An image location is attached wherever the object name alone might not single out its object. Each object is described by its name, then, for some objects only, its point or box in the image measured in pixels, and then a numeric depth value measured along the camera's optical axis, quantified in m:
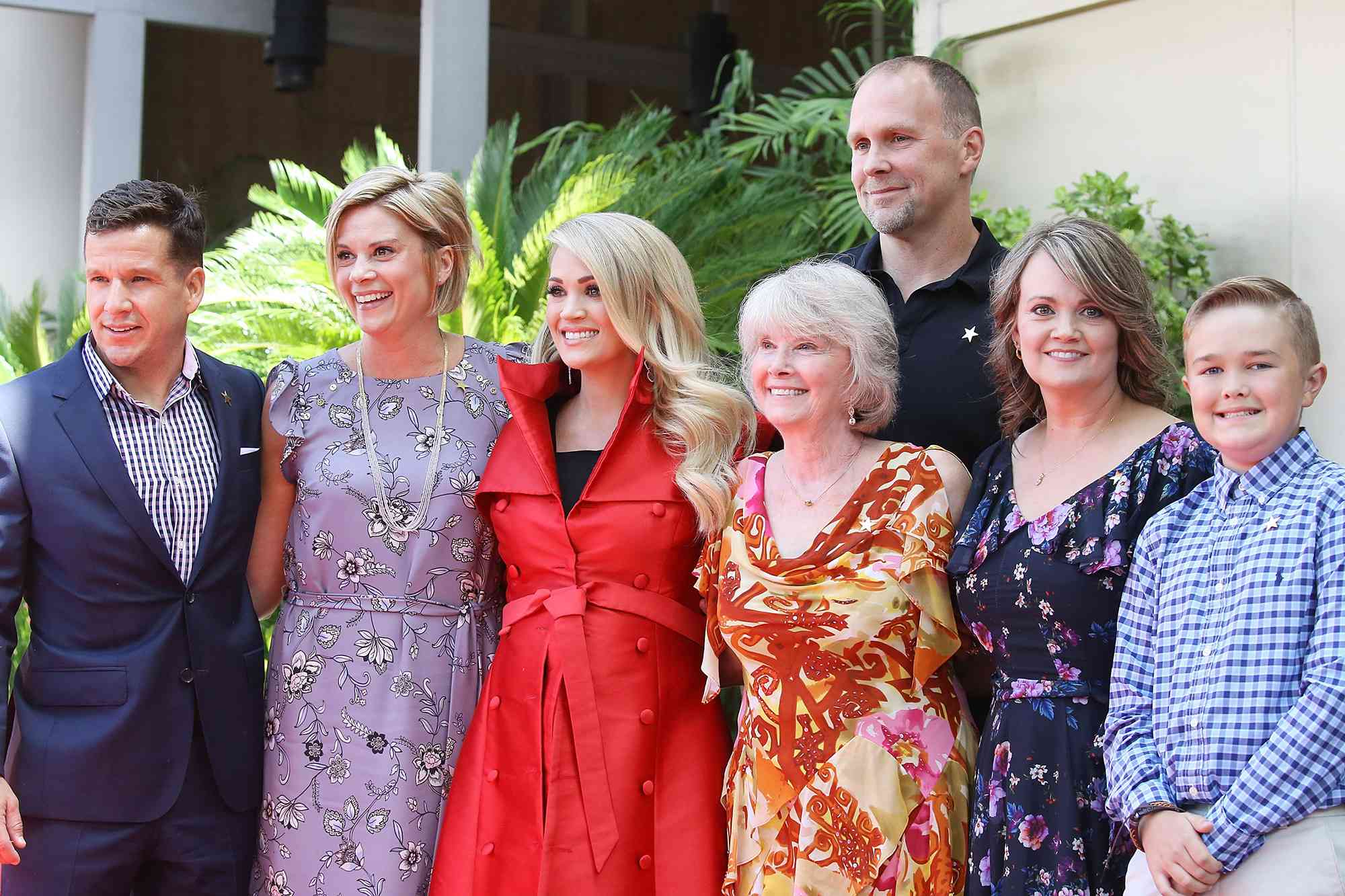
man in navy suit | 3.14
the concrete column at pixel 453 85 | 7.59
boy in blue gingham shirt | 2.38
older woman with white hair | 2.90
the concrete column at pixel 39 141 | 8.72
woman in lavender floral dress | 3.30
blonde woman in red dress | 3.14
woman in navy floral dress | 2.76
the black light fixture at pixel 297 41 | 9.33
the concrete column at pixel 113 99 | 8.34
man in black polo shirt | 3.75
